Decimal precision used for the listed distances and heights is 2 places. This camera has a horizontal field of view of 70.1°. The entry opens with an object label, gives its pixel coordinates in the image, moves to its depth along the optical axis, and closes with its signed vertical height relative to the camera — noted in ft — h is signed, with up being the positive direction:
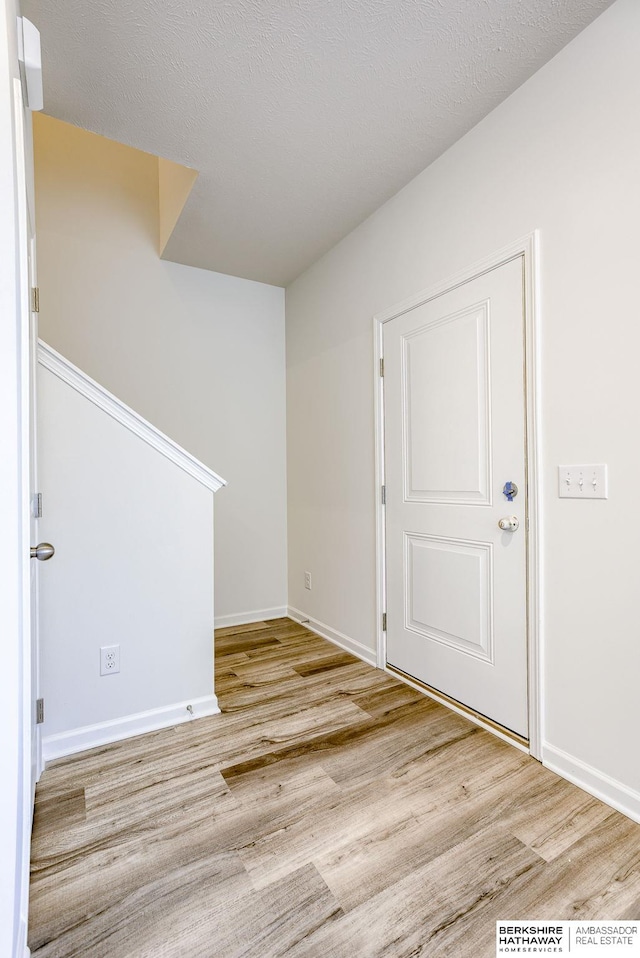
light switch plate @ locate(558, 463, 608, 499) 4.93 -0.06
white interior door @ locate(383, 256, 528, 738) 5.98 -0.26
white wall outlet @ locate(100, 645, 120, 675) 6.16 -2.44
